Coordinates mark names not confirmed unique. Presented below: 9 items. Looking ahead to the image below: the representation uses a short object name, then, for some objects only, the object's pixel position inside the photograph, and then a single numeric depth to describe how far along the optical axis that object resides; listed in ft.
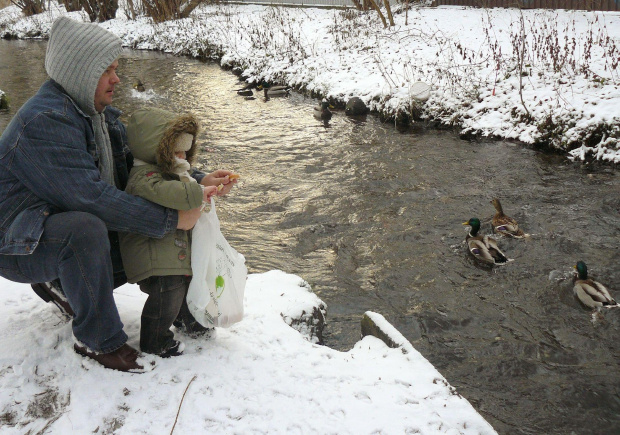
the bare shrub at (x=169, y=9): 84.28
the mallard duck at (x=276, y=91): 46.68
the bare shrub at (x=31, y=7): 120.06
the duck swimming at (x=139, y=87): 48.14
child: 9.30
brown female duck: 21.38
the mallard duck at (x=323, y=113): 38.78
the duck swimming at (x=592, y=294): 16.48
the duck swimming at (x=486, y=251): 19.40
